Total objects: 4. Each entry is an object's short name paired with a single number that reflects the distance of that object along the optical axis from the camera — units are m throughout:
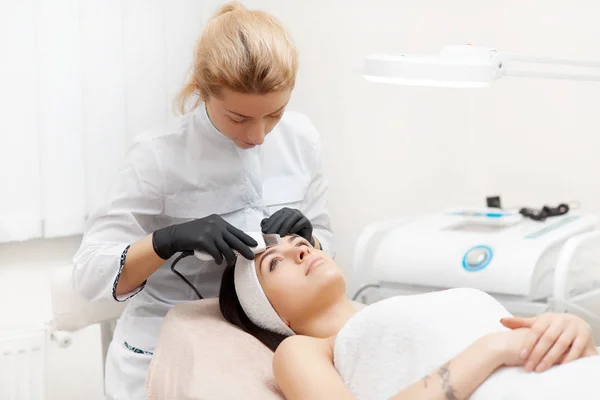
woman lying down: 1.06
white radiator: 2.16
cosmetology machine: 1.63
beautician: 1.49
